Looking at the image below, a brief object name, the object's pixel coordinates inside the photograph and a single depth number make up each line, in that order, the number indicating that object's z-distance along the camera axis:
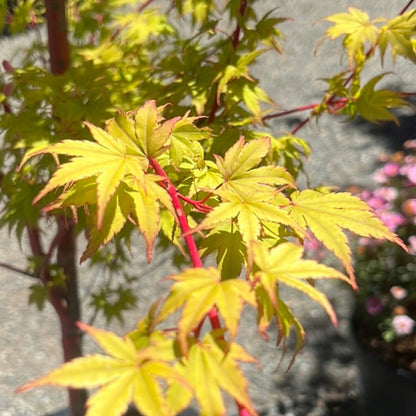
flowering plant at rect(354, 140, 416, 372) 0.86
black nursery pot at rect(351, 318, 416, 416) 0.81
